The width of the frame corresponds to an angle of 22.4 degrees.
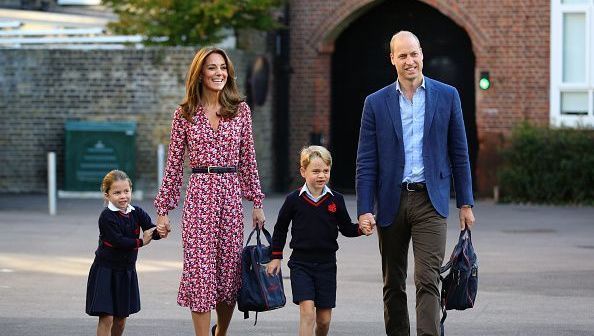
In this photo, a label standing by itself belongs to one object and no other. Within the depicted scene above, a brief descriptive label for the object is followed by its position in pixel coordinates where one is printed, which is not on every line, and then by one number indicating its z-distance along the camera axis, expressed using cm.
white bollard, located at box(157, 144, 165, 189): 2345
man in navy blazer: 855
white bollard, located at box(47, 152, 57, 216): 2058
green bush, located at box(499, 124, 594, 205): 2298
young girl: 870
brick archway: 2581
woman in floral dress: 873
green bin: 2406
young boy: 876
